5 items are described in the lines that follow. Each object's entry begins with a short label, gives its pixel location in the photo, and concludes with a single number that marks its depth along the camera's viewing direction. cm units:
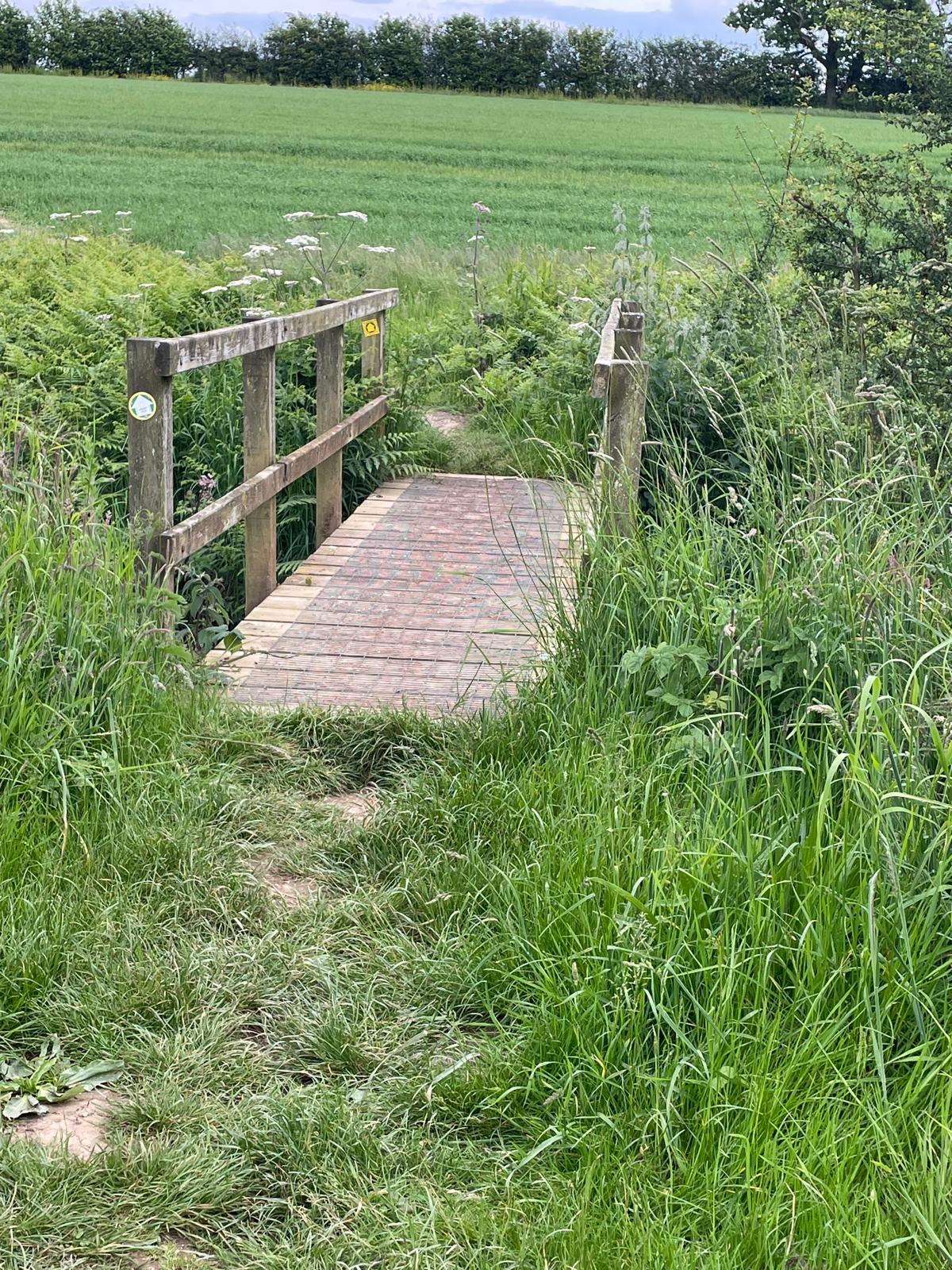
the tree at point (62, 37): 7319
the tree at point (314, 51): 7431
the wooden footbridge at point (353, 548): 488
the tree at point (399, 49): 7519
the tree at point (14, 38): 7119
